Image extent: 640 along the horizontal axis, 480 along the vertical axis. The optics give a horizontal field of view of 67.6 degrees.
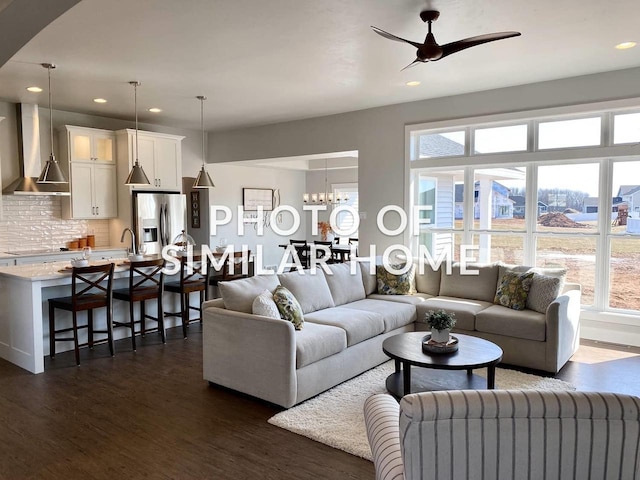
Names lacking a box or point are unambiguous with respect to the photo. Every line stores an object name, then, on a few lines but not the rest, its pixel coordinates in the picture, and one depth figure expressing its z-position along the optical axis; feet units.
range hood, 21.40
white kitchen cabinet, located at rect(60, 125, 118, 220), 22.80
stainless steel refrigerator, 24.29
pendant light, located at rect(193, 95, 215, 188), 20.75
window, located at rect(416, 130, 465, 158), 20.90
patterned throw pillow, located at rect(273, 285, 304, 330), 13.00
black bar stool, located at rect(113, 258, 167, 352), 16.74
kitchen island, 14.46
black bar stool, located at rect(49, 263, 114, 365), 15.08
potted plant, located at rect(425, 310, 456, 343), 12.13
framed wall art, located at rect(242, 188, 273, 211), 33.68
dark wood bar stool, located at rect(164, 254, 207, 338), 18.49
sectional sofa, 11.90
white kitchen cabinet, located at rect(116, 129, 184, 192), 24.12
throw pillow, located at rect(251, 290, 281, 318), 12.46
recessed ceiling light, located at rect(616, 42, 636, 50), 13.87
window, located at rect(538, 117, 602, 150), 17.72
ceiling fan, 10.66
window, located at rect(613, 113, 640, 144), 16.92
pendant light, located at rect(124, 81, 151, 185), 19.24
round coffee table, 11.10
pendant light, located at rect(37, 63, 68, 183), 17.08
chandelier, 35.12
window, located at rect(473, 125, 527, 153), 19.29
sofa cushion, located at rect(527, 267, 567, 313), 15.33
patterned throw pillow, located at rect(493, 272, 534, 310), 15.87
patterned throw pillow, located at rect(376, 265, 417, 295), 18.61
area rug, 10.16
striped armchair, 4.66
